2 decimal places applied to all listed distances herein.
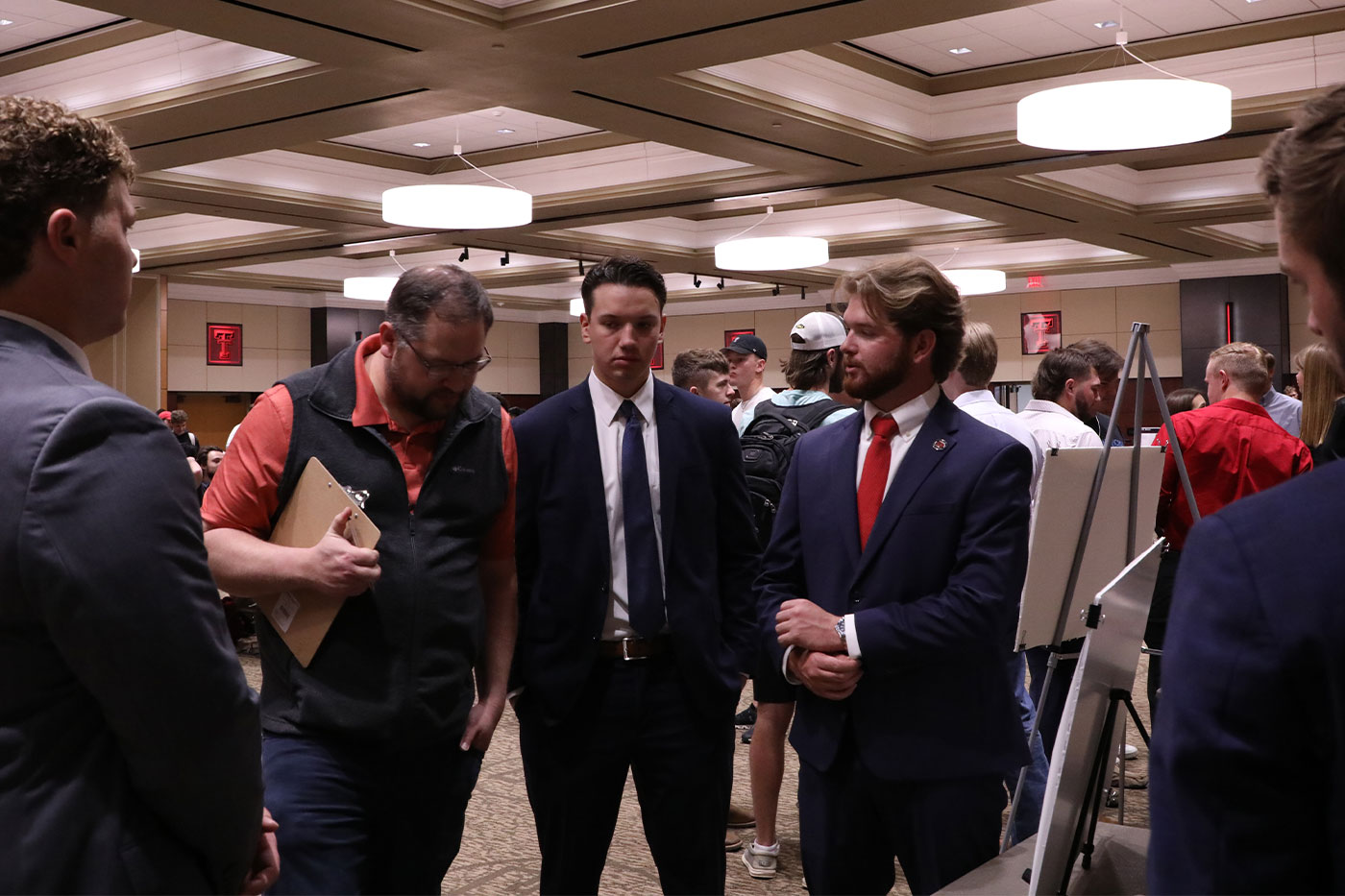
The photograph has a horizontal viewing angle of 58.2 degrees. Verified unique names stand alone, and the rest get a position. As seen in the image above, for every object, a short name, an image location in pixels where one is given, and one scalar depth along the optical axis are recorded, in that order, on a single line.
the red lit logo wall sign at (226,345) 17.73
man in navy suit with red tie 2.18
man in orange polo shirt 2.15
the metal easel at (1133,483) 2.60
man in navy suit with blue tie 2.54
